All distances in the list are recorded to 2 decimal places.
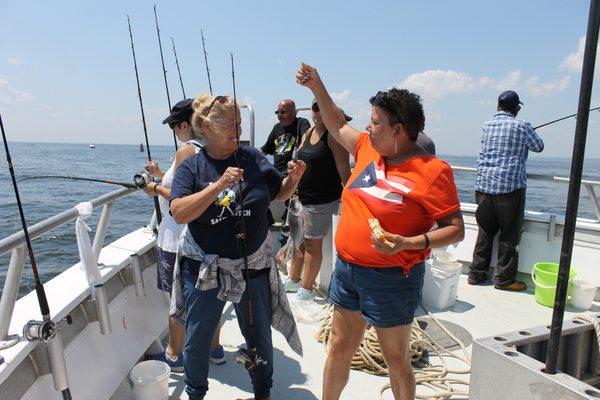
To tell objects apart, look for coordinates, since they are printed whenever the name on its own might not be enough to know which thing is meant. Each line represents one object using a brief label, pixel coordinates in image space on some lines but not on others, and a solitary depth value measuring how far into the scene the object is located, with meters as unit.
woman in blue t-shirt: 2.08
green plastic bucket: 4.10
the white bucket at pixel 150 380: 2.45
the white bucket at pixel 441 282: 4.00
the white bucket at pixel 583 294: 4.06
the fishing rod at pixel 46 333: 1.82
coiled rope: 2.76
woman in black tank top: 3.72
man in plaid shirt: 4.32
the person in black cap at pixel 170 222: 2.60
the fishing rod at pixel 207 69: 2.95
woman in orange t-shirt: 1.88
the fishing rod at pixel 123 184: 2.92
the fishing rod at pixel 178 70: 3.54
